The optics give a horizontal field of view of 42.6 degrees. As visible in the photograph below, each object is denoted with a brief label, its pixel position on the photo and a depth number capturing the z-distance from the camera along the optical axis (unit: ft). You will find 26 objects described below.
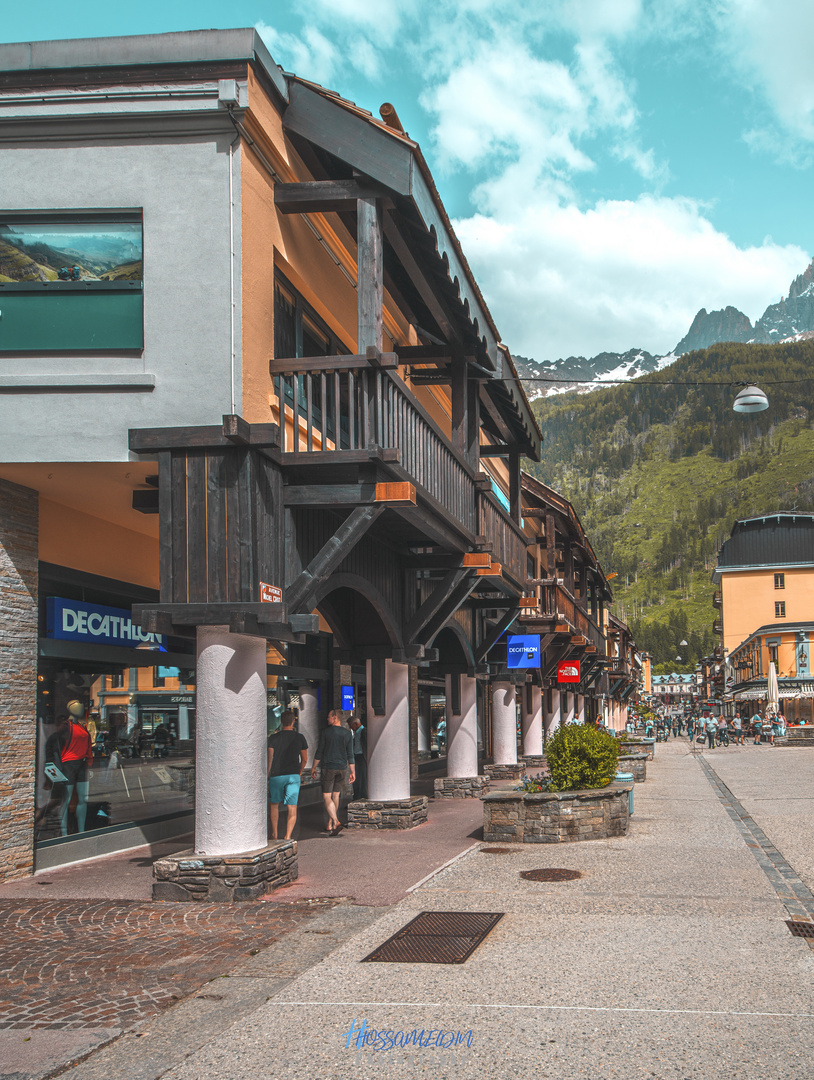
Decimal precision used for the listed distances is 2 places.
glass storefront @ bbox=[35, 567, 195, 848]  36.91
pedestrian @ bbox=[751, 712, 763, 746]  204.95
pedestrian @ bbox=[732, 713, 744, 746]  194.70
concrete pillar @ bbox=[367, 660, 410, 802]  48.32
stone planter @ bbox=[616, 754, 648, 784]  76.64
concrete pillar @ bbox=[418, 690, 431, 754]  85.81
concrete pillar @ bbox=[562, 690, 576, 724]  131.23
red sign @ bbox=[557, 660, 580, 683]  97.35
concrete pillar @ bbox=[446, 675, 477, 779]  66.18
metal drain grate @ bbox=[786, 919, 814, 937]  24.80
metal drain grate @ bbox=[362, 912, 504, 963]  22.61
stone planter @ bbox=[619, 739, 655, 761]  83.15
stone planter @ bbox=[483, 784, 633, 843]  42.98
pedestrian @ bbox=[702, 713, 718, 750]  184.14
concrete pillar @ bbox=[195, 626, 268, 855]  30.81
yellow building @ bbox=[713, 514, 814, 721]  256.93
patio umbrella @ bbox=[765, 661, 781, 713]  185.37
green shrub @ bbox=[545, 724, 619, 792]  45.44
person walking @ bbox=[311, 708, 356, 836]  44.88
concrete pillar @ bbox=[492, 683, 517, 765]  78.33
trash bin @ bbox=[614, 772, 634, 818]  52.42
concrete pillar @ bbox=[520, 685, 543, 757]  99.71
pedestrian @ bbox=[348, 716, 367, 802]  57.93
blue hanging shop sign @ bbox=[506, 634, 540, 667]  70.15
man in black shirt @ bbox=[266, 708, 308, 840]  39.11
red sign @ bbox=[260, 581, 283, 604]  30.99
